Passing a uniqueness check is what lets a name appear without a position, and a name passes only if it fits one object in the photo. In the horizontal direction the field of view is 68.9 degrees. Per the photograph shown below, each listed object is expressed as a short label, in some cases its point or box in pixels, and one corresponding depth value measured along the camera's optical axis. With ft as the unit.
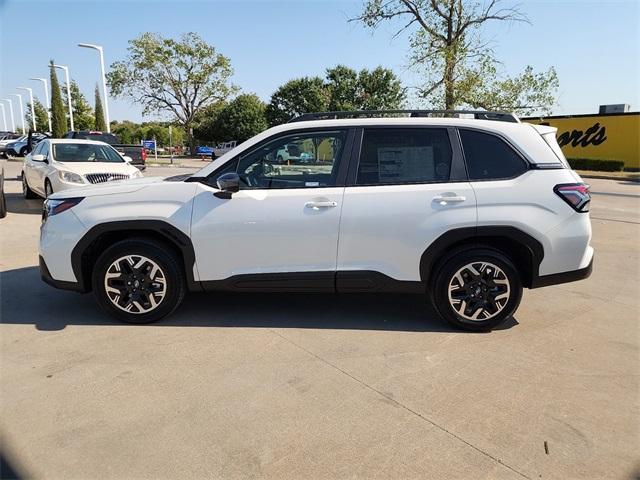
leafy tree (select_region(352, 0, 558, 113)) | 76.43
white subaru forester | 12.91
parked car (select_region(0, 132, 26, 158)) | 118.52
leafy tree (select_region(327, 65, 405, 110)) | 173.77
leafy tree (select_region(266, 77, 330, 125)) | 172.96
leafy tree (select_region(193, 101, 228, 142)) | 168.29
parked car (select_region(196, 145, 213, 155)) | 169.65
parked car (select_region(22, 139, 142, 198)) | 30.71
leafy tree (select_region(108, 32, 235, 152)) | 148.77
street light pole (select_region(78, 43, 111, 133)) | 98.17
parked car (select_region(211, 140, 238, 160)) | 144.85
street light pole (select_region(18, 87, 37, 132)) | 188.96
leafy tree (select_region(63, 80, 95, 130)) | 179.28
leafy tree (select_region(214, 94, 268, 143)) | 181.27
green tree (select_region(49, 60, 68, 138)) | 161.89
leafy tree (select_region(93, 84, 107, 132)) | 166.71
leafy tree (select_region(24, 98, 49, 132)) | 205.67
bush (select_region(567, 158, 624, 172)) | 92.22
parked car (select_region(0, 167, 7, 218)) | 26.68
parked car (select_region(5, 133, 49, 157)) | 115.34
